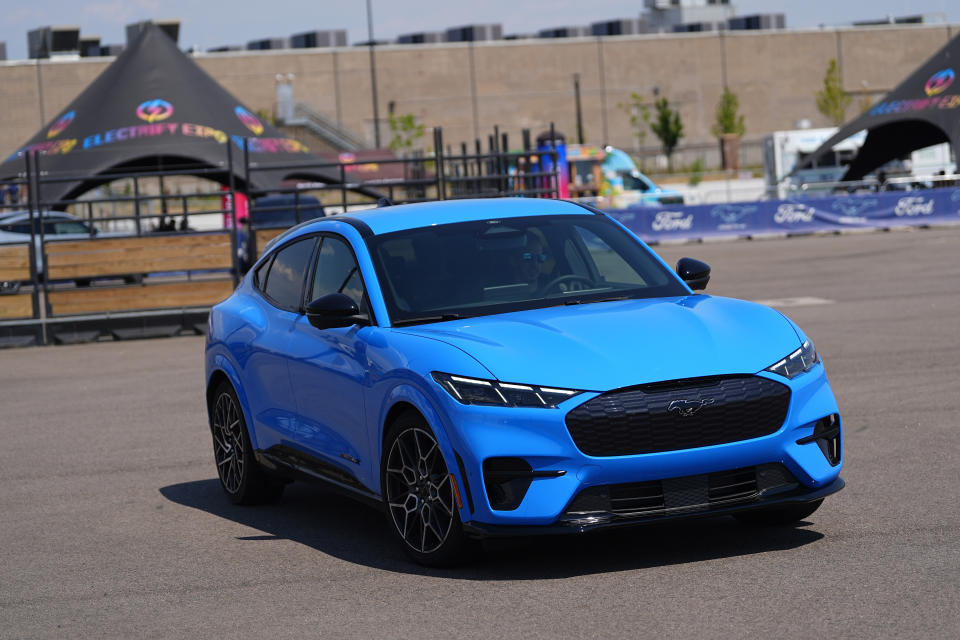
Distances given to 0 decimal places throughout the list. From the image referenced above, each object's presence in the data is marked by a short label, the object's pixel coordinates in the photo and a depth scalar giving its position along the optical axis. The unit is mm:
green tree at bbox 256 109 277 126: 91306
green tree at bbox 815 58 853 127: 89219
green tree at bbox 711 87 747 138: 94875
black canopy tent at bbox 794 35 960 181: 45281
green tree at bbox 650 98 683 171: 91312
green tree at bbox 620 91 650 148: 96062
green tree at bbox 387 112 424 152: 82688
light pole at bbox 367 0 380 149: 72500
